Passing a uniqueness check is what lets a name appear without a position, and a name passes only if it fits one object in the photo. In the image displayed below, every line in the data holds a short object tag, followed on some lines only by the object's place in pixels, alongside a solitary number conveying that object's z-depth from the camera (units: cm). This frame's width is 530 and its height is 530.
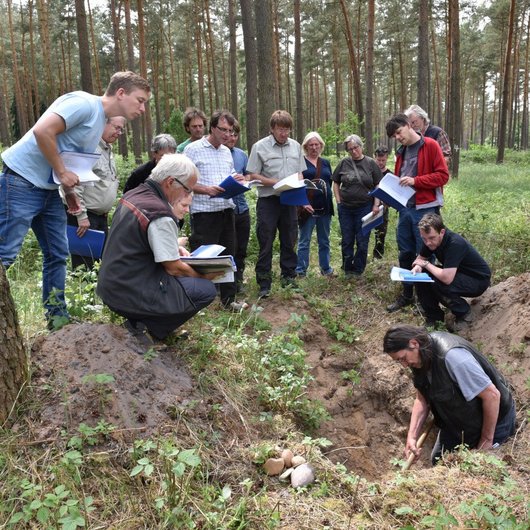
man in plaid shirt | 510
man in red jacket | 536
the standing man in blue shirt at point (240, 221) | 579
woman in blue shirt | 661
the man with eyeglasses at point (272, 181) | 566
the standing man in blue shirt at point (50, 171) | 320
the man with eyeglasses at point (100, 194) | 466
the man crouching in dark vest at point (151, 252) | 301
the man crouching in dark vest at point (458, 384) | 330
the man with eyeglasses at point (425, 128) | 591
